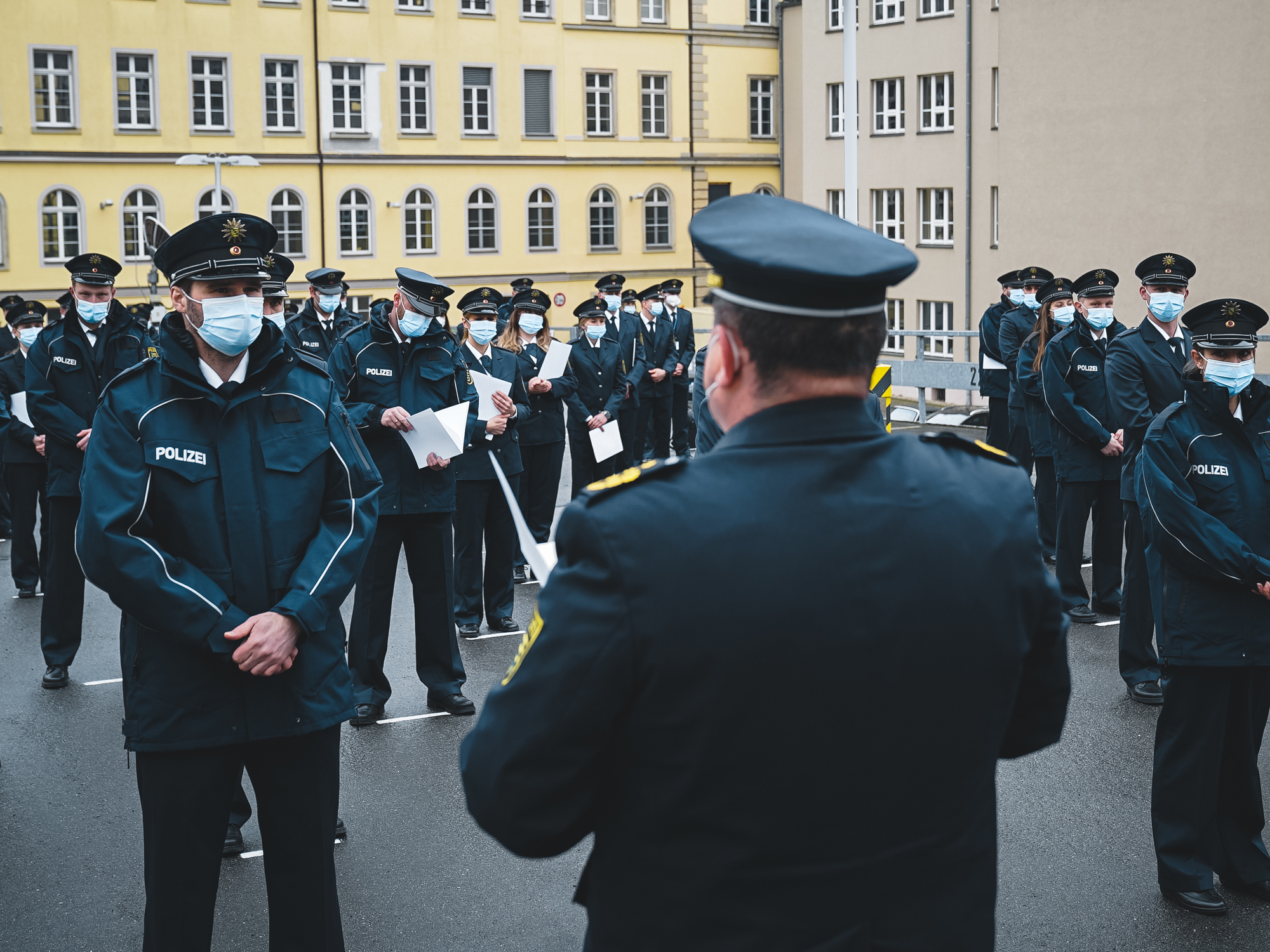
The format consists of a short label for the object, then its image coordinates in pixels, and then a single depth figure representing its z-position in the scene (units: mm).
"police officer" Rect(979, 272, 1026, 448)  16203
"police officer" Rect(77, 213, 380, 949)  4086
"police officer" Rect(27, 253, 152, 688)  9125
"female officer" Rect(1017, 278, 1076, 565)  12367
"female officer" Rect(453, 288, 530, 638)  10414
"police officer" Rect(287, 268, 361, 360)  15414
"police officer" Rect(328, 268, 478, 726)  8195
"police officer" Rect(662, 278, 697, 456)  19922
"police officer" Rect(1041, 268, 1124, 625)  10516
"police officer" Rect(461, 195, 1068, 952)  2039
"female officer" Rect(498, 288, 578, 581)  13008
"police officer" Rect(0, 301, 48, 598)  11359
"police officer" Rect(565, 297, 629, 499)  14305
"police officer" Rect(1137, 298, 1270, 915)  5535
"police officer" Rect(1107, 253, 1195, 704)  8469
